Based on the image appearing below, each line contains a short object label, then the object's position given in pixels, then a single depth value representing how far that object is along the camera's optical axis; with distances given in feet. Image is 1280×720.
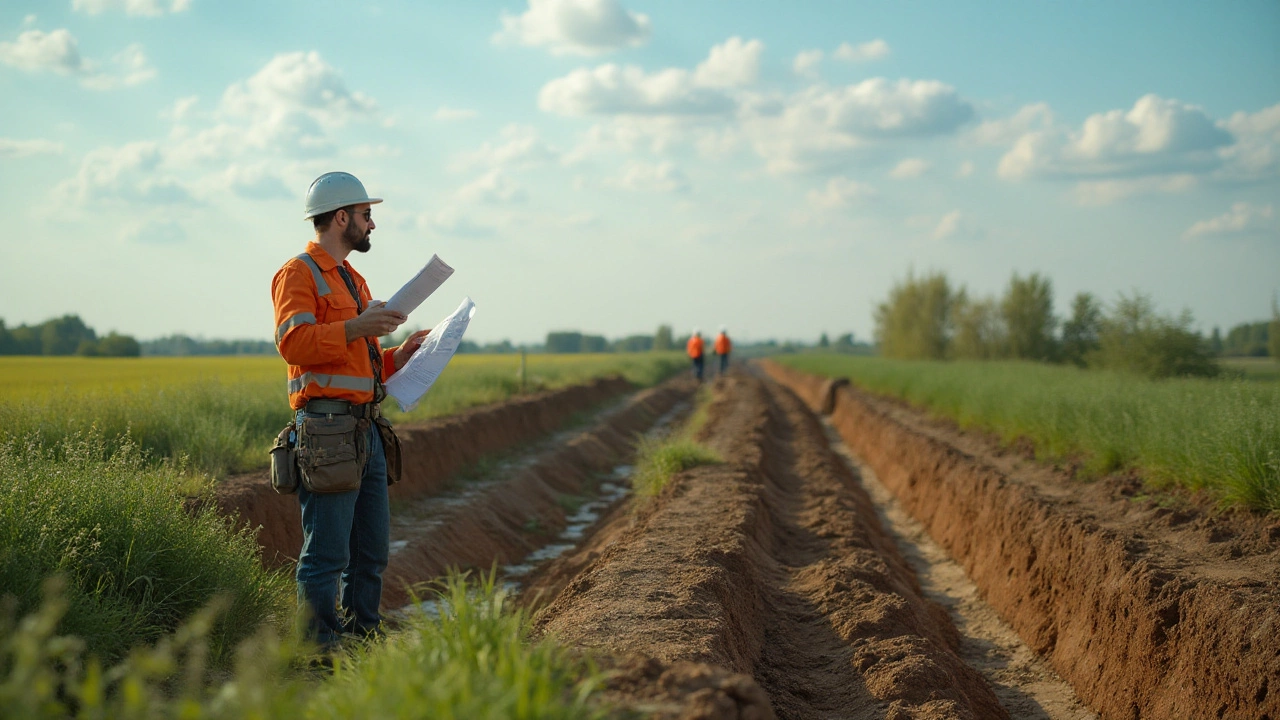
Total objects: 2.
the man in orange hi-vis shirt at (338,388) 12.37
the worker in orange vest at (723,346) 100.29
